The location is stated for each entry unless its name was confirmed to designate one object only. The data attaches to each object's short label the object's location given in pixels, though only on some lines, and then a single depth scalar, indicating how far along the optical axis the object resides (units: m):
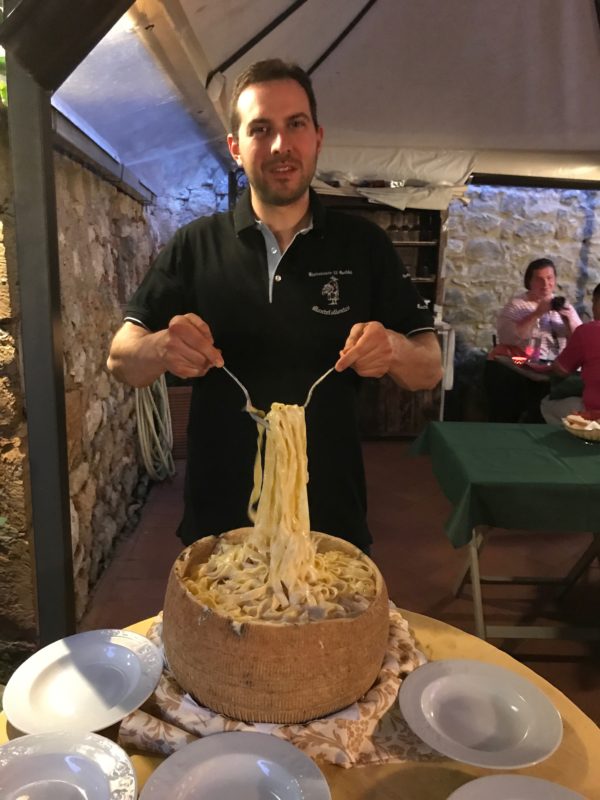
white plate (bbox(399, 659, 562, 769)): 0.79
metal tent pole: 1.18
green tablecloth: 2.01
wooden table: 0.78
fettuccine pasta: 0.89
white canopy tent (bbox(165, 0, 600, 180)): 2.71
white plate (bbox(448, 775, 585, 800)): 0.72
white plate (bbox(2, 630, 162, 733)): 0.85
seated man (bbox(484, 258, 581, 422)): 4.64
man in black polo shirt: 1.40
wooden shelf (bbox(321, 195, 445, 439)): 5.01
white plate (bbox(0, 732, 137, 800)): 0.71
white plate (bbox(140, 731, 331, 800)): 0.72
